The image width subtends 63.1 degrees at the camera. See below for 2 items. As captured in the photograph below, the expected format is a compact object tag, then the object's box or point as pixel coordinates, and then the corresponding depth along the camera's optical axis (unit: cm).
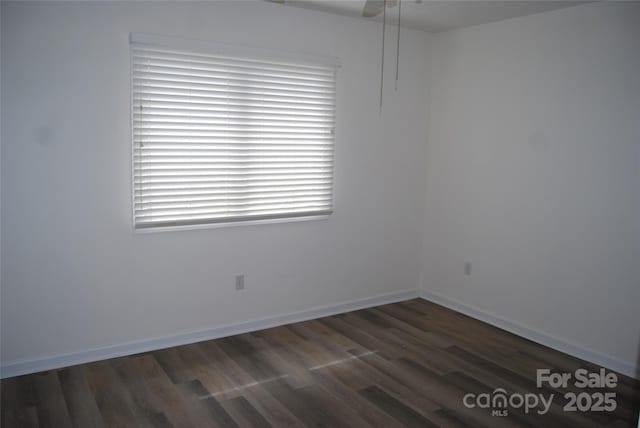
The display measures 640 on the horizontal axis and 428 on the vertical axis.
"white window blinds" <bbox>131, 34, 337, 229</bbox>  347
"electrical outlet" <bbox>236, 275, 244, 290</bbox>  400
